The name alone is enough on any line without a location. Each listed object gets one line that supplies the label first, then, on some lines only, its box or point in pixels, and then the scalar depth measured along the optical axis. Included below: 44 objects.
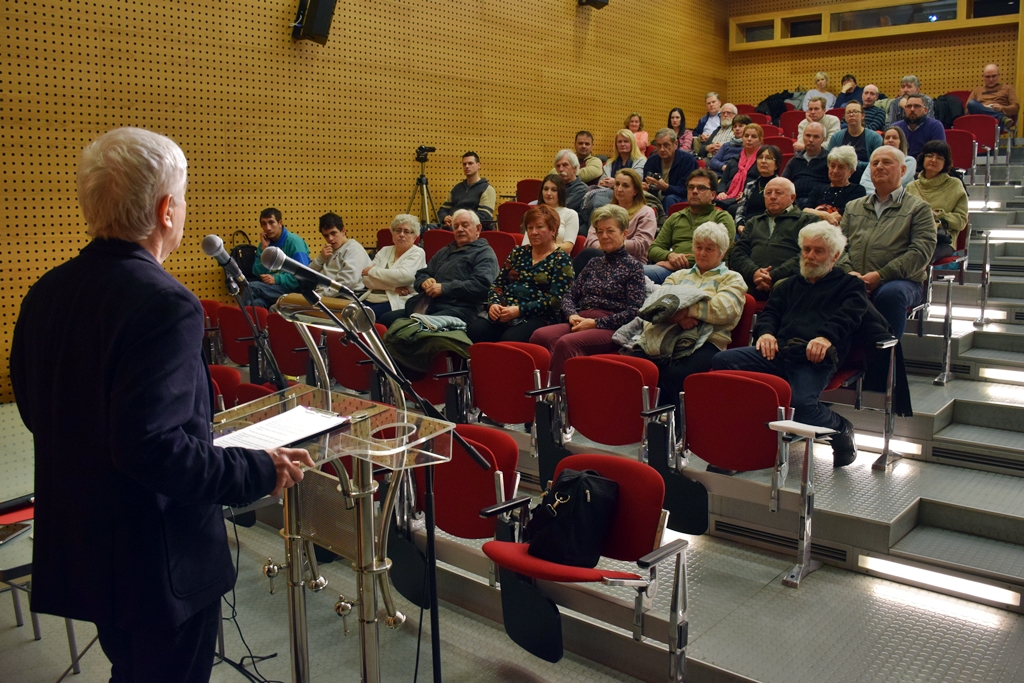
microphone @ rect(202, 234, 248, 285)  1.76
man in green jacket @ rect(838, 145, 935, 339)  3.95
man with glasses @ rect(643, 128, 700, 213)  6.68
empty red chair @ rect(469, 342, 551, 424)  3.65
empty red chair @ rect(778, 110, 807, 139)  9.30
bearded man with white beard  3.35
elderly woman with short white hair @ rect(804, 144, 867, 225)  4.81
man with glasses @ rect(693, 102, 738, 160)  8.44
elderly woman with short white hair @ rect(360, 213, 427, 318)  5.23
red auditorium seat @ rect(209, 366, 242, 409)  3.48
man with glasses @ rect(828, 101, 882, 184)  6.36
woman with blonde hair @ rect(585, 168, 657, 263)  5.00
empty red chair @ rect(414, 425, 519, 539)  2.59
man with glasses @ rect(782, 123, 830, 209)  5.44
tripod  7.63
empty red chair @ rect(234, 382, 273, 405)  3.37
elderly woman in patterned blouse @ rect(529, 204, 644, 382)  4.02
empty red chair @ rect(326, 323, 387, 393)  4.41
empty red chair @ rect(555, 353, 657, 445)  3.27
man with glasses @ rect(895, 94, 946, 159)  6.93
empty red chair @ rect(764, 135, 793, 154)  7.48
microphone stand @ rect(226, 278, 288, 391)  2.07
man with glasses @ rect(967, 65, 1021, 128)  8.27
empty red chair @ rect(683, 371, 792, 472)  2.92
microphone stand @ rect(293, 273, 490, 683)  1.61
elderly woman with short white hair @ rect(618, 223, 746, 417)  3.68
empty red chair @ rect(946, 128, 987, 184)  7.03
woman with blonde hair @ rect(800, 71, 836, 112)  9.48
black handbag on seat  2.20
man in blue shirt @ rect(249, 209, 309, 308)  5.92
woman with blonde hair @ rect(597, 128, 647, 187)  7.23
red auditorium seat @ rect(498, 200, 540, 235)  6.97
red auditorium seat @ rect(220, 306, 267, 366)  5.29
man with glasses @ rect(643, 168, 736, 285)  4.81
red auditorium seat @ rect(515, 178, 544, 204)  7.96
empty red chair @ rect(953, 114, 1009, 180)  7.52
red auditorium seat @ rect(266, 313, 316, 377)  4.88
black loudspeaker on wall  6.58
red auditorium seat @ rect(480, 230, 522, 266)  5.74
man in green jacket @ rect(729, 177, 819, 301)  4.27
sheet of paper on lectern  1.52
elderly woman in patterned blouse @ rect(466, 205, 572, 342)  4.38
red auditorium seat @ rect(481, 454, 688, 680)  2.15
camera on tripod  7.56
